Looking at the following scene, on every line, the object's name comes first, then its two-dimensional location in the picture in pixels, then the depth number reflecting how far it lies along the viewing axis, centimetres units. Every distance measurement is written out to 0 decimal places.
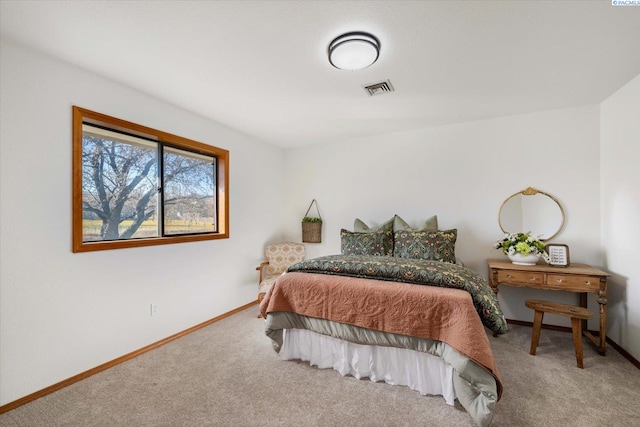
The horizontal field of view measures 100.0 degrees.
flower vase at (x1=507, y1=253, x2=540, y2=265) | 280
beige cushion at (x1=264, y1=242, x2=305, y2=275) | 396
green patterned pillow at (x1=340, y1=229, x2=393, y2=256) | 326
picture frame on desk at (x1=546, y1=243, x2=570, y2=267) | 276
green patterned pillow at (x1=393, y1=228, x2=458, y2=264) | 295
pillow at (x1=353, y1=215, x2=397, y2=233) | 352
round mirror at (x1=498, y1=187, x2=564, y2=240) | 302
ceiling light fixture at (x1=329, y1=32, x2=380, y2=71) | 177
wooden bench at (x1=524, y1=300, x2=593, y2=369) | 218
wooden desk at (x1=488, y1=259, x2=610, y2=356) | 241
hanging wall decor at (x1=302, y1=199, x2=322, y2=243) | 426
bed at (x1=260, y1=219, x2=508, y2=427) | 163
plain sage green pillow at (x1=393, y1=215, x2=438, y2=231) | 333
